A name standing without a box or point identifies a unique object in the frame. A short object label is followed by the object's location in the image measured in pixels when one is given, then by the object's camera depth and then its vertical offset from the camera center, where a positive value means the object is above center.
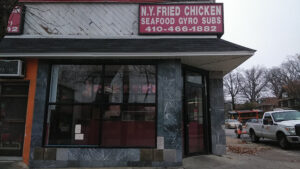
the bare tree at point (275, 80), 47.83 +7.84
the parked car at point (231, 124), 32.74 -2.26
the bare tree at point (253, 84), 56.28 +7.68
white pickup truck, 8.89 -0.82
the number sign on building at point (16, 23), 6.73 +2.95
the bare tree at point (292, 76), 35.22 +7.44
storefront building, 5.74 +0.95
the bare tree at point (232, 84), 58.72 +7.68
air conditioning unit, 5.84 +1.21
